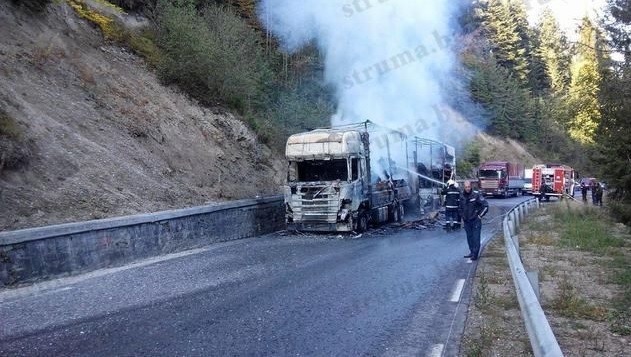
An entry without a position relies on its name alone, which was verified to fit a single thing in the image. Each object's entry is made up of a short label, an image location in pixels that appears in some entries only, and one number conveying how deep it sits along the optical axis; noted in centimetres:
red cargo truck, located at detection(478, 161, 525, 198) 4088
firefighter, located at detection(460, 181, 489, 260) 1084
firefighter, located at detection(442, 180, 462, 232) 1656
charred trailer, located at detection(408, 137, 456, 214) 2228
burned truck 1595
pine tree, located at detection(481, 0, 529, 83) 5747
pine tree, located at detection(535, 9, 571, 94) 7075
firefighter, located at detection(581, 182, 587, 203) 3139
